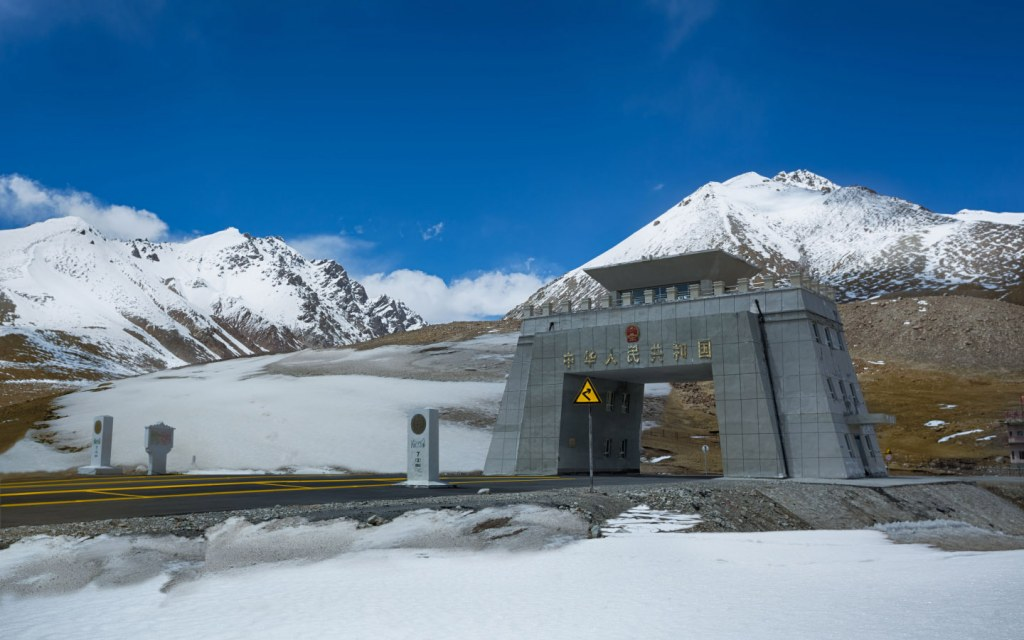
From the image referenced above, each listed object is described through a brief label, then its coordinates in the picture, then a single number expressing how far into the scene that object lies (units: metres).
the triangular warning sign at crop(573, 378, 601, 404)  21.30
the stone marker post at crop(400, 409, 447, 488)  25.52
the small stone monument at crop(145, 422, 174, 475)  38.94
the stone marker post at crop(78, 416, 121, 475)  37.02
